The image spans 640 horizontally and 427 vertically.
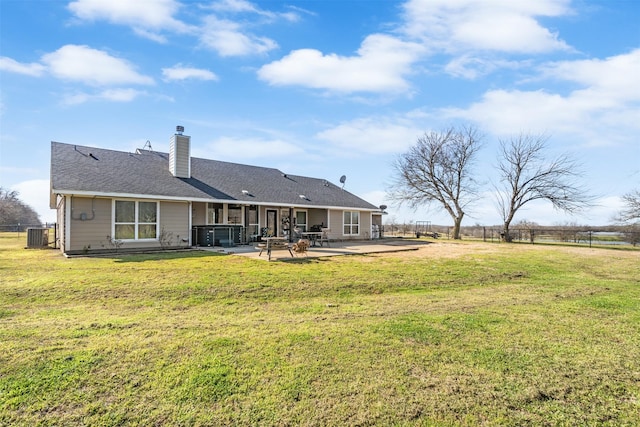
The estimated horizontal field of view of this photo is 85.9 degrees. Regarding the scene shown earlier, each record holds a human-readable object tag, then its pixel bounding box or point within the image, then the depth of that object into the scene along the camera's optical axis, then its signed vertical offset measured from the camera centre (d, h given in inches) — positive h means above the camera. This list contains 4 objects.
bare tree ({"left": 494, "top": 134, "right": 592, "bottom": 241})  978.1 +142.9
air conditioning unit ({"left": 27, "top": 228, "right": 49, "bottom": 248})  603.5 -24.1
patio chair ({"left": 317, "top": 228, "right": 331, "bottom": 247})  674.2 -30.3
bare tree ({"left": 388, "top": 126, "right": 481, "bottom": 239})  1154.7 +193.6
